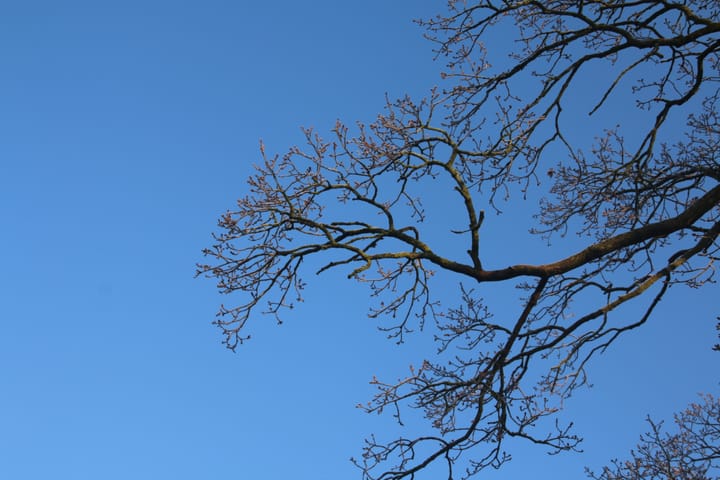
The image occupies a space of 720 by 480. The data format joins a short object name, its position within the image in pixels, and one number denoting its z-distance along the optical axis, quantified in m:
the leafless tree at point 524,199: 6.92
